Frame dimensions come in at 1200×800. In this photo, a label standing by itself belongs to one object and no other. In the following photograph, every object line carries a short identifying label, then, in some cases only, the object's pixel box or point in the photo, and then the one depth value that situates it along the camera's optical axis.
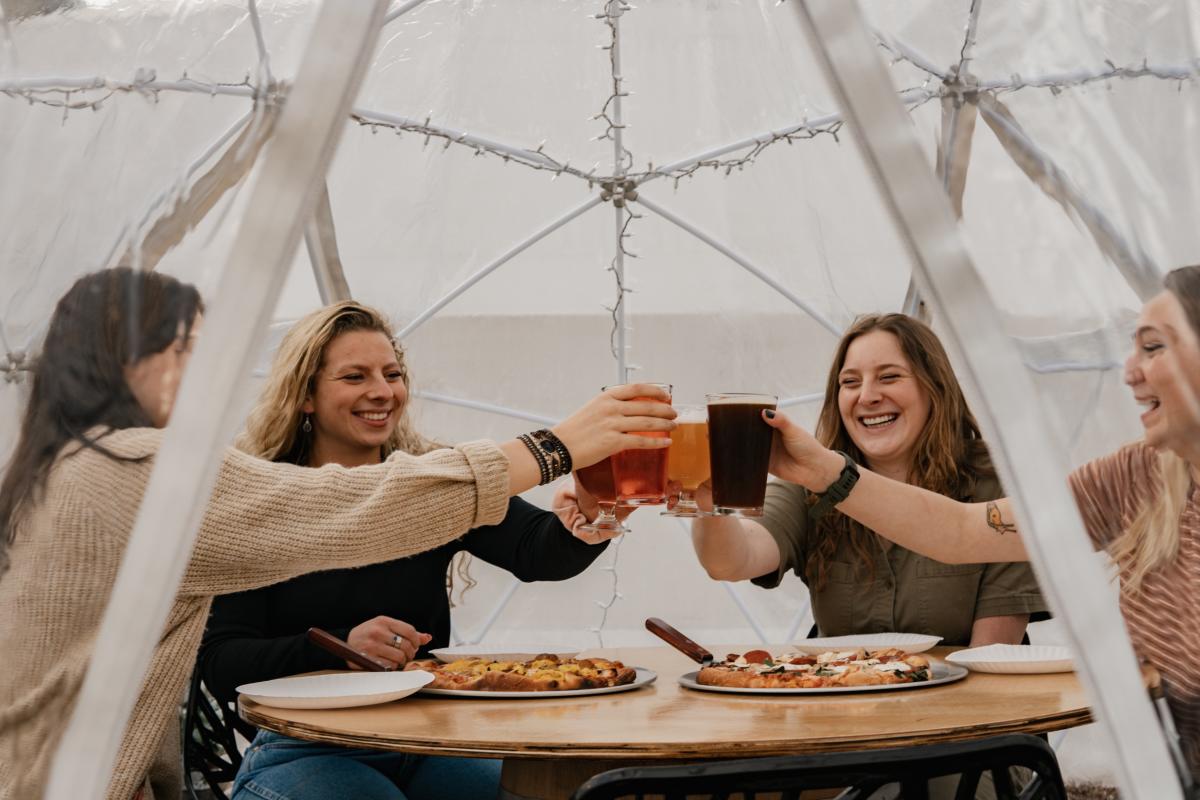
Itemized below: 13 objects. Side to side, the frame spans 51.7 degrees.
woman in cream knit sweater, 1.33
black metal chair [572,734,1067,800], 1.73
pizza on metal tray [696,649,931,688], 2.52
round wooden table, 2.03
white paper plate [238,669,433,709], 2.46
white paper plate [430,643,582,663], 3.08
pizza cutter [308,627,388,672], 2.80
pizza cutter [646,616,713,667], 2.92
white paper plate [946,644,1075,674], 2.69
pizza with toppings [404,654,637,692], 2.59
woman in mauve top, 1.20
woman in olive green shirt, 3.35
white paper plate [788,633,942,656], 3.04
